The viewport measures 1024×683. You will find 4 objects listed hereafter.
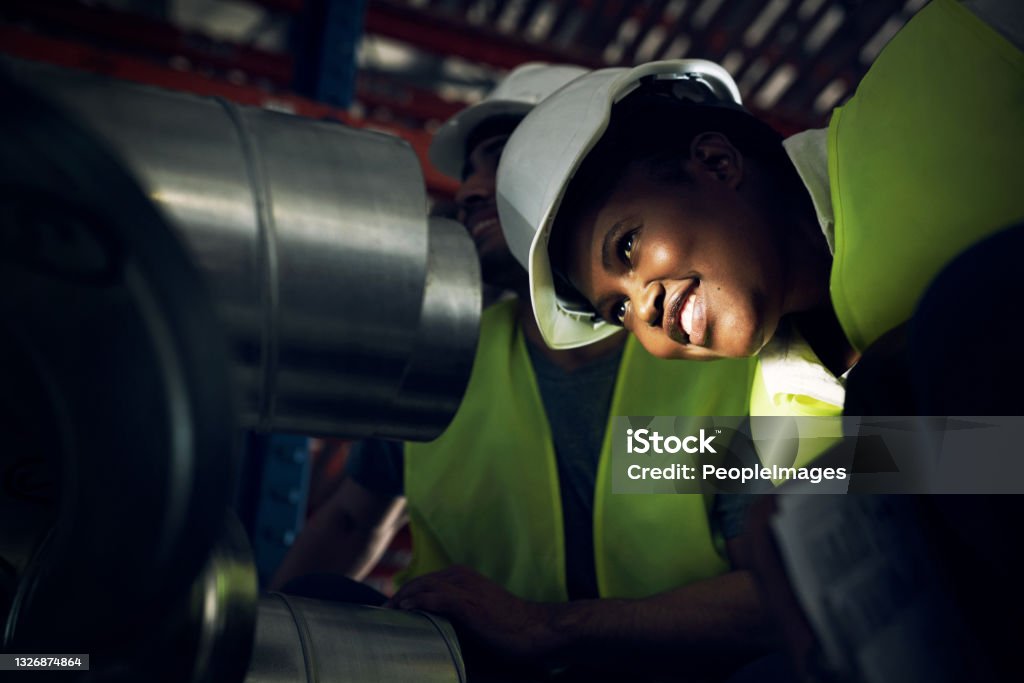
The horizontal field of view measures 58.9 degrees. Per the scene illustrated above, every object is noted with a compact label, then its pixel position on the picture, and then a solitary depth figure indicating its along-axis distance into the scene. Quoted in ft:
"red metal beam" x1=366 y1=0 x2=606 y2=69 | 5.94
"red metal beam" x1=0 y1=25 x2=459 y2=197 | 4.74
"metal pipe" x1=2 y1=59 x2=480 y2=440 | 1.55
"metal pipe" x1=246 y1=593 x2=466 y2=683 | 1.77
